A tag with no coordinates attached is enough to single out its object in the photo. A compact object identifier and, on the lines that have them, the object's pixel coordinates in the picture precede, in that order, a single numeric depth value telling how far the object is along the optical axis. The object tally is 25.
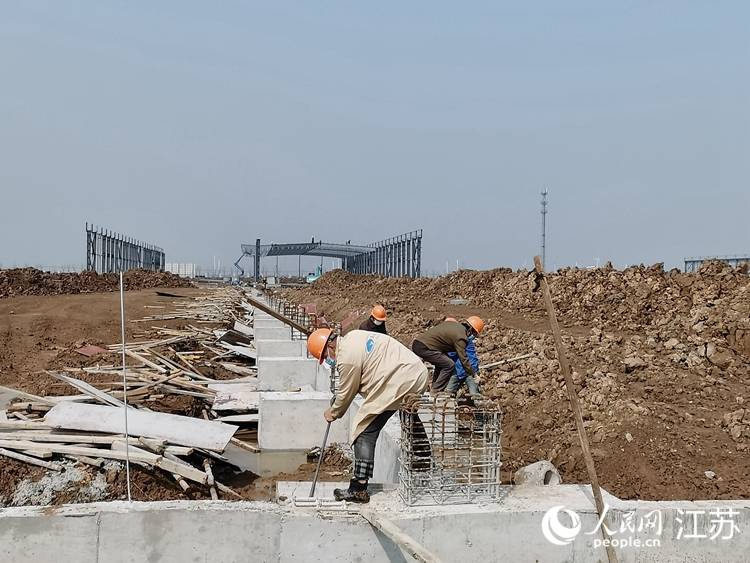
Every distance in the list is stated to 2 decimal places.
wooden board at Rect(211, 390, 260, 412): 10.02
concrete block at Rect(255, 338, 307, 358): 13.04
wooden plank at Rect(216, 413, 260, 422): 9.63
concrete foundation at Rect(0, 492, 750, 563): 4.17
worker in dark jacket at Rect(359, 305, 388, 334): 7.75
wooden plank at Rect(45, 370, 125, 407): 8.20
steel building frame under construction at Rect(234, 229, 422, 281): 38.53
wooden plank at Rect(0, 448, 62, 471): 6.12
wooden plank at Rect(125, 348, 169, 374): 11.04
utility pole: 34.37
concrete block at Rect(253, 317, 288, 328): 16.76
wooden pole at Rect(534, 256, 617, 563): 4.37
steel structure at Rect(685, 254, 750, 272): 21.81
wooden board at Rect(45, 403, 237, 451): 6.66
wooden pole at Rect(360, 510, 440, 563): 3.55
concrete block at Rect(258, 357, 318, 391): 10.88
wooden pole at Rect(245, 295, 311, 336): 6.10
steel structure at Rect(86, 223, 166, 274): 43.59
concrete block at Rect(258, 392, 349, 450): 8.58
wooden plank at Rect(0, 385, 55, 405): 7.79
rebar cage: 4.43
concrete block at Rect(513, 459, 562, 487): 5.26
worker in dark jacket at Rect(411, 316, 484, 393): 7.31
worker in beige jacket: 4.51
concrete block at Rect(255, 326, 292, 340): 15.11
